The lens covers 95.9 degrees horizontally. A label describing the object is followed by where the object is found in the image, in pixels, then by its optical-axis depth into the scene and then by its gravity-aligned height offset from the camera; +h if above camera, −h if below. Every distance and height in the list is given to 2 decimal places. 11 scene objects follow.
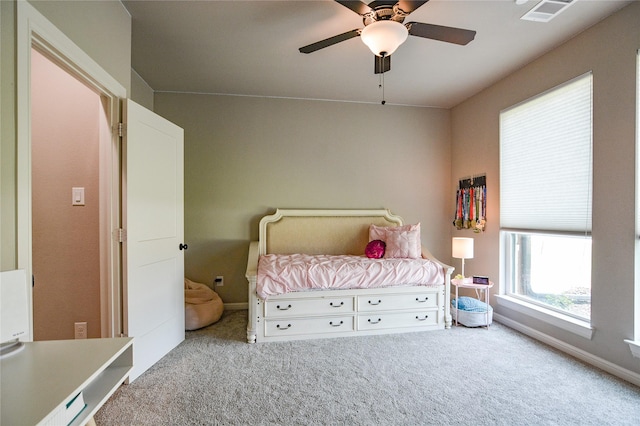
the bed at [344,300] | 2.71 -0.89
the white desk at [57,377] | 0.74 -0.51
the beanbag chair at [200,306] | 2.99 -1.04
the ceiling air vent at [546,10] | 2.00 +1.45
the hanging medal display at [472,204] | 3.49 +0.08
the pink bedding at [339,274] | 2.69 -0.62
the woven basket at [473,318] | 3.01 -1.14
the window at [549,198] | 2.42 +0.12
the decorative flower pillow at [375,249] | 3.39 -0.46
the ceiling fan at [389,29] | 1.72 +1.15
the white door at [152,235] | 2.05 -0.20
